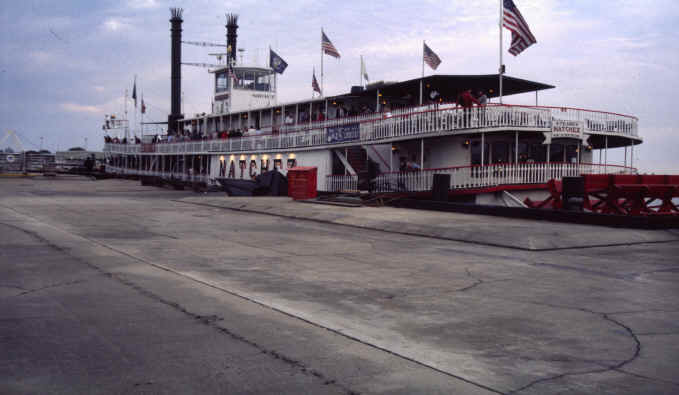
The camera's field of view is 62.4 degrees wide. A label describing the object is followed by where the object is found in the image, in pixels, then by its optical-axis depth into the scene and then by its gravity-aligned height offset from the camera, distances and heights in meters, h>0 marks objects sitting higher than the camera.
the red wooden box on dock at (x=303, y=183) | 26.69 -0.10
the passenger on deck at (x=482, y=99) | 23.68 +3.58
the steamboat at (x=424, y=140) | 22.06 +2.02
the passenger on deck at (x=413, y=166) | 24.79 +0.73
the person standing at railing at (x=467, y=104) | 21.91 +3.10
